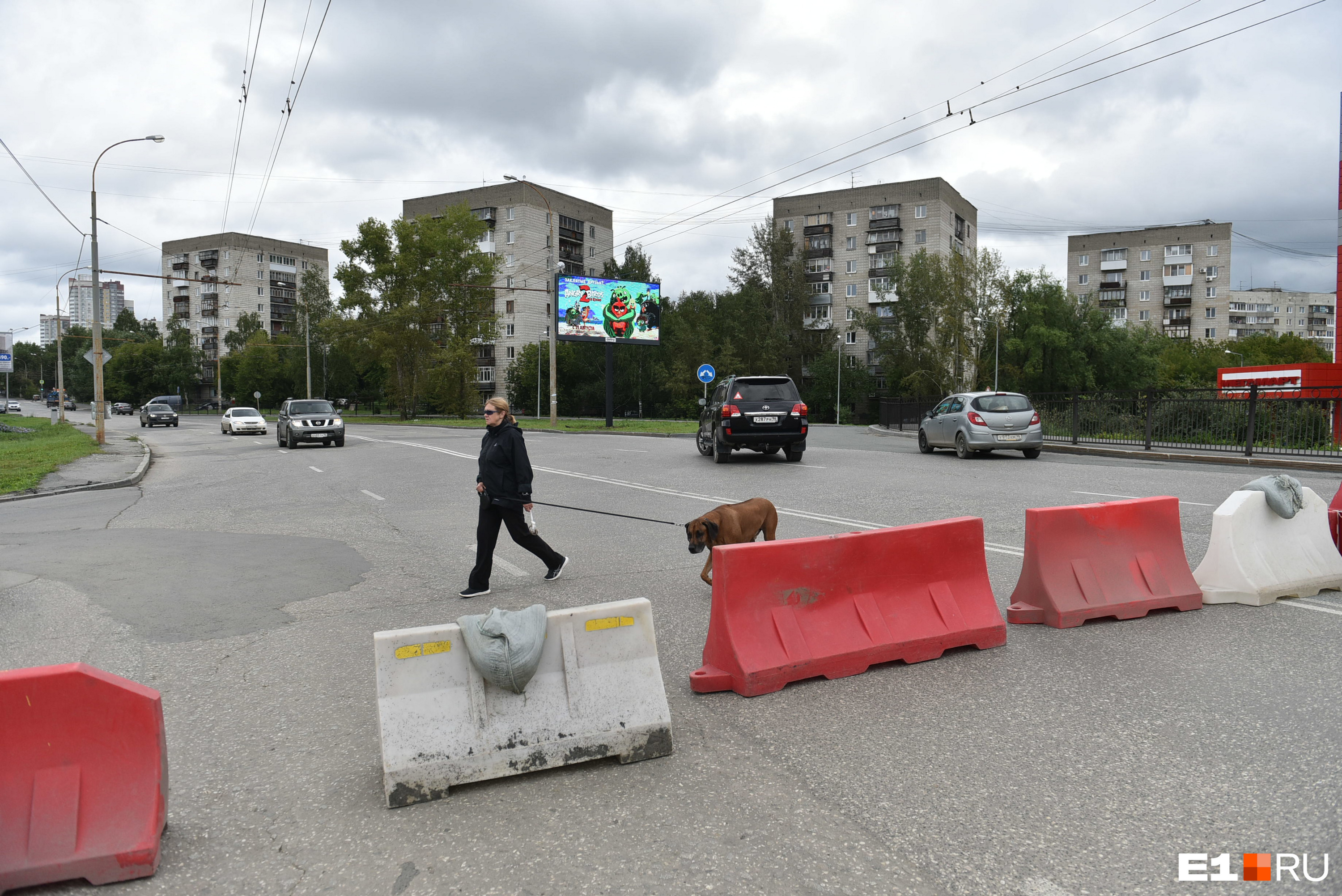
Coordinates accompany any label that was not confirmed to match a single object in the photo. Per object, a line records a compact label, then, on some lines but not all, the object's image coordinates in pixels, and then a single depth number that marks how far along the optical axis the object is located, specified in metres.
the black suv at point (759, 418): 18.34
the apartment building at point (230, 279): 113.75
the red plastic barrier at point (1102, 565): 5.54
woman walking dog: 6.99
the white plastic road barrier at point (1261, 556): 6.00
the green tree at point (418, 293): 62.75
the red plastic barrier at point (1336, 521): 6.73
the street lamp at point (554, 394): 39.88
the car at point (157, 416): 51.88
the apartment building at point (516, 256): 82.69
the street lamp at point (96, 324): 28.28
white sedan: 37.59
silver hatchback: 19.47
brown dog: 6.34
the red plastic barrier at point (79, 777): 2.76
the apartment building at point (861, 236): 79.00
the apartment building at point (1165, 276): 98.19
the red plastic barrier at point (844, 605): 4.41
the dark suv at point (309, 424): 28.23
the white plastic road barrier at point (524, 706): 3.30
